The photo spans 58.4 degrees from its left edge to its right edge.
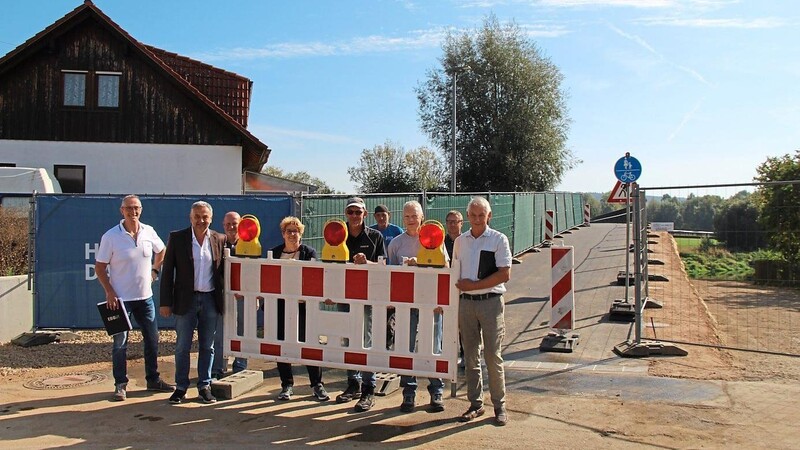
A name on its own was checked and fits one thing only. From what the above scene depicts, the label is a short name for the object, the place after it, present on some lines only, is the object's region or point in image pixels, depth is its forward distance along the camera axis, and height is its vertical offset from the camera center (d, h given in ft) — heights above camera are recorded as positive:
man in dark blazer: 22.39 -2.05
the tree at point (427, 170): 151.23 +12.99
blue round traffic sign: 44.98 +3.65
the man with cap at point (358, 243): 22.72 -0.57
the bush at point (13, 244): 37.24 -1.14
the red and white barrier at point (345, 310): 20.29 -2.55
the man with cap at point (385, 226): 26.86 -0.03
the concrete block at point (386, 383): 23.39 -5.26
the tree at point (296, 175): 231.96 +17.35
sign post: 43.06 +3.47
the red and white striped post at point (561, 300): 30.40 -3.14
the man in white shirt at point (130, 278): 22.77 -1.77
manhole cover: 24.48 -5.52
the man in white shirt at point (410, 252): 21.44 -0.86
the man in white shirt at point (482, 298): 19.97 -2.06
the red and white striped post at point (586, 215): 149.20 +2.34
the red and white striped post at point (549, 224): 66.95 +0.16
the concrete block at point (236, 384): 22.84 -5.23
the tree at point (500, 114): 148.46 +23.57
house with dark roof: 81.71 +12.21
